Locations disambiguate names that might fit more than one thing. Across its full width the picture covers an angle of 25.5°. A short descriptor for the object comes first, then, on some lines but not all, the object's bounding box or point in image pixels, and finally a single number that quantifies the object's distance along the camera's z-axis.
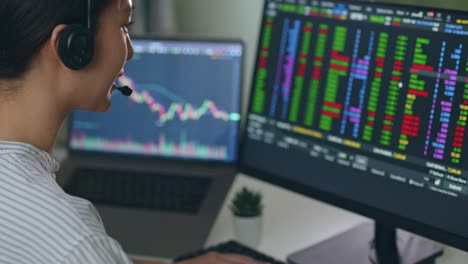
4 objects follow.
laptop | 1.78
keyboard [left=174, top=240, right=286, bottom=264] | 1.47
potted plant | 1.56
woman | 1.14
